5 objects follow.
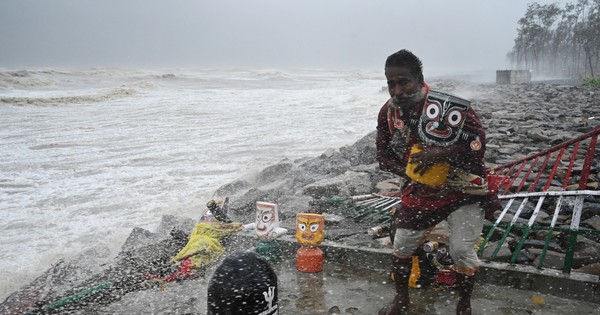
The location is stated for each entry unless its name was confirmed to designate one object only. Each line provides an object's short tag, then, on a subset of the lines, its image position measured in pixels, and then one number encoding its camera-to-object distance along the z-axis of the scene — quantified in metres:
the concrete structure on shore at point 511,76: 42.03
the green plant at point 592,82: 27.49
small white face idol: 4.44
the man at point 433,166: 2.53
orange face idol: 3.95
